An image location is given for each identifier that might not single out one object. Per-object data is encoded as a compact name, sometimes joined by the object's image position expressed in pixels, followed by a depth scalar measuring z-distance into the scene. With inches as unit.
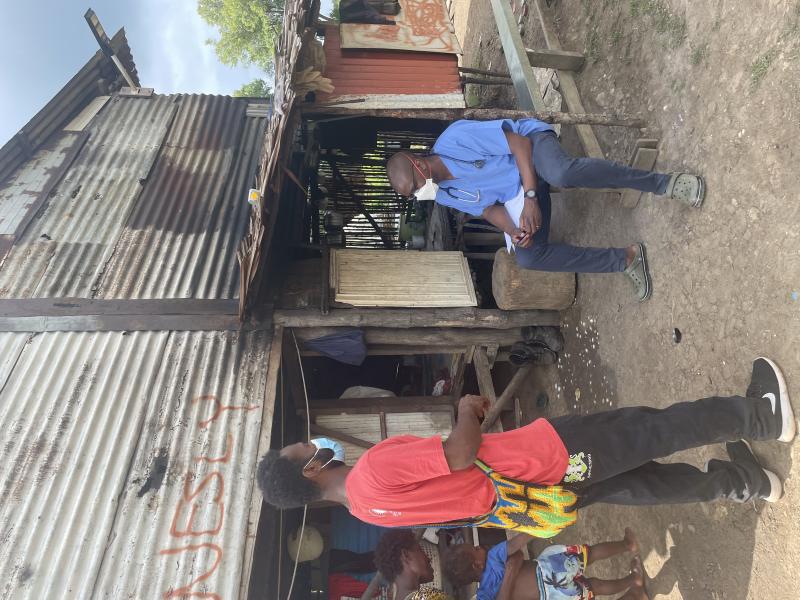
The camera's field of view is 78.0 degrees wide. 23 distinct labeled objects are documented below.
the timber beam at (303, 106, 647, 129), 135.4
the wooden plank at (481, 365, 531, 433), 193.5
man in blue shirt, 126.5
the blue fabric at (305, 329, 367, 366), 172.6
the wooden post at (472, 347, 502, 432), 195.6
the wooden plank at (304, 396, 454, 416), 205.8
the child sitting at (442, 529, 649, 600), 132.6
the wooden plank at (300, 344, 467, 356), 190.1
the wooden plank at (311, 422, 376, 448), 196.9
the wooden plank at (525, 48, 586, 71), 167.6
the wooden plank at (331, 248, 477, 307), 171.2
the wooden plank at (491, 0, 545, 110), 152.9
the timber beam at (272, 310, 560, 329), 165.2
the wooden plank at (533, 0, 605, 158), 148.9
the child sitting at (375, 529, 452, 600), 160.6
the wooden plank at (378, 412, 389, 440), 202.4
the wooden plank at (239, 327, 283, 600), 121.5
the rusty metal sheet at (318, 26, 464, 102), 174.4
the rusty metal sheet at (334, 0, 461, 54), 186.4
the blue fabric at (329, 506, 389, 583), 223.9
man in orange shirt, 86.1
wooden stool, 164.1
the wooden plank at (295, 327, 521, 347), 178.1
